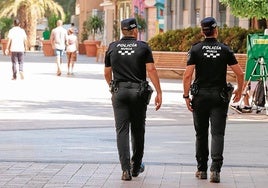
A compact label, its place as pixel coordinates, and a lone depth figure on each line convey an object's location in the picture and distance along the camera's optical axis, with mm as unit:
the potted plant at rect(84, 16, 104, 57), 66625
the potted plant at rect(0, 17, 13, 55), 92356
